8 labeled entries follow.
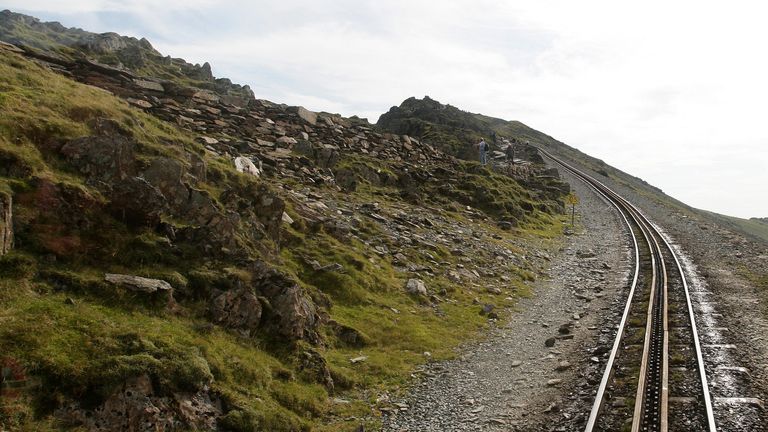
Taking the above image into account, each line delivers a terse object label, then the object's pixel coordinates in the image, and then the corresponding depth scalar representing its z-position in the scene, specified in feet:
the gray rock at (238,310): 46.32
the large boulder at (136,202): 47.14
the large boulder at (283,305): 49.67
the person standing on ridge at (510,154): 244.61
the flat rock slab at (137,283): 40.57
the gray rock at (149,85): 121.90
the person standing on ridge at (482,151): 222.07
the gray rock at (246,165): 95.30
